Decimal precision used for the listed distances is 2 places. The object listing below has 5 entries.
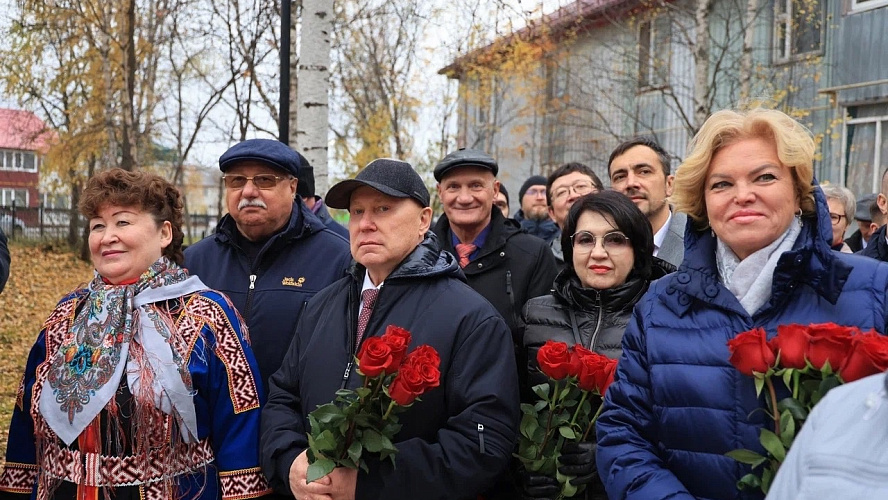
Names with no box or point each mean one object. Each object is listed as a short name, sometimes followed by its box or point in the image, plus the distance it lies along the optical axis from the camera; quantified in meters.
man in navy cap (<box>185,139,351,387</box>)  3.89
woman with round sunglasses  3.41
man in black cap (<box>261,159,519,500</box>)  2.79
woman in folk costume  3.05
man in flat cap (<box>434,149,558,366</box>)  4.52
